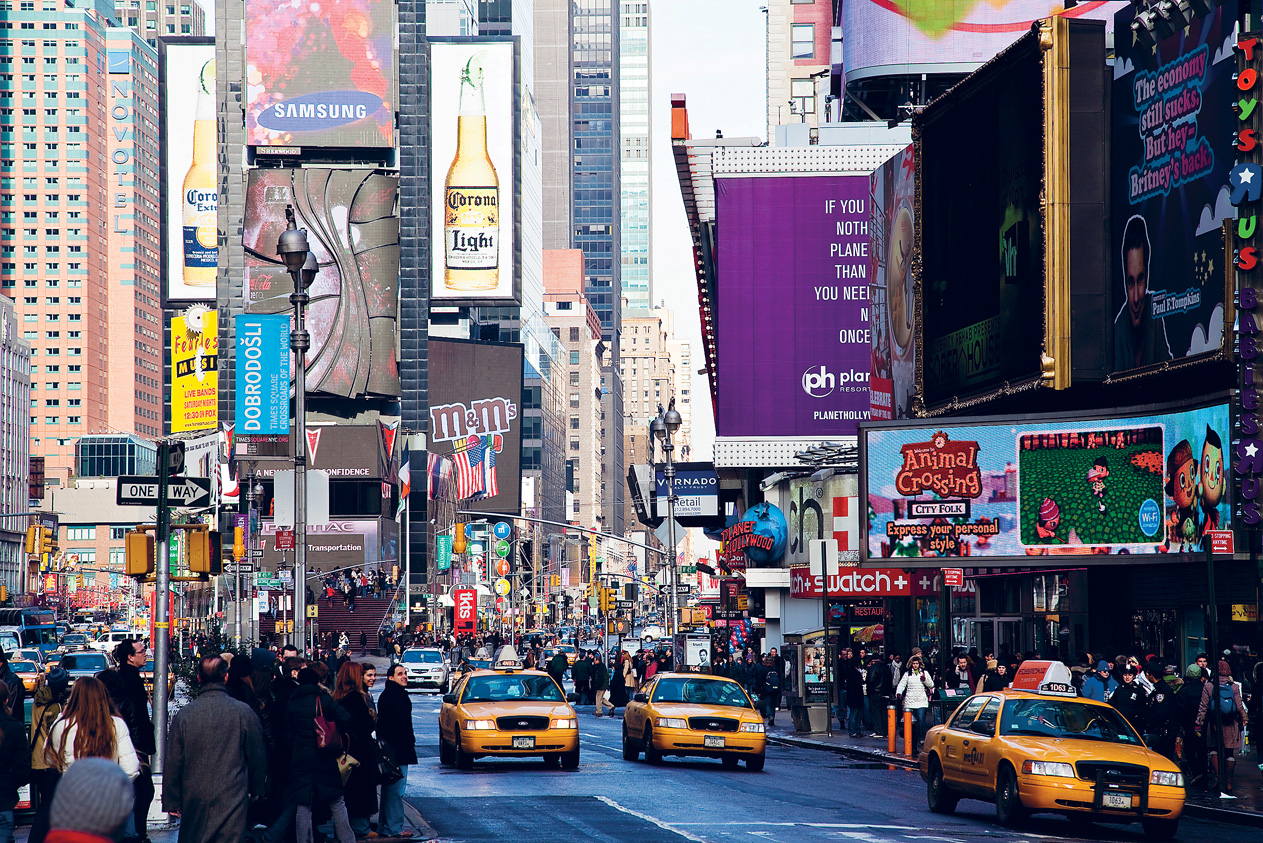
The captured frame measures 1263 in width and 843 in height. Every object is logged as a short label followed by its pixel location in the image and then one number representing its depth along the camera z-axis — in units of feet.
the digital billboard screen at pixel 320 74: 445.78
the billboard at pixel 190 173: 488.85
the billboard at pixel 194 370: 465.88
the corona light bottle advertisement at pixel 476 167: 478.59
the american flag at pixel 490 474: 520.83
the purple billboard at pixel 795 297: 198.59
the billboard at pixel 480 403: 520.63
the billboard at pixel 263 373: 366.63
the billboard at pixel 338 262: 447.42
